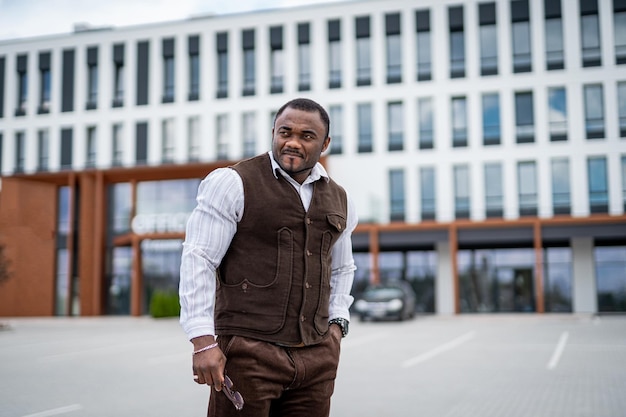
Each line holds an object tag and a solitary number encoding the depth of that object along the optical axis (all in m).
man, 2.82
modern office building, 36.25
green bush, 32.94
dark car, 29.44
